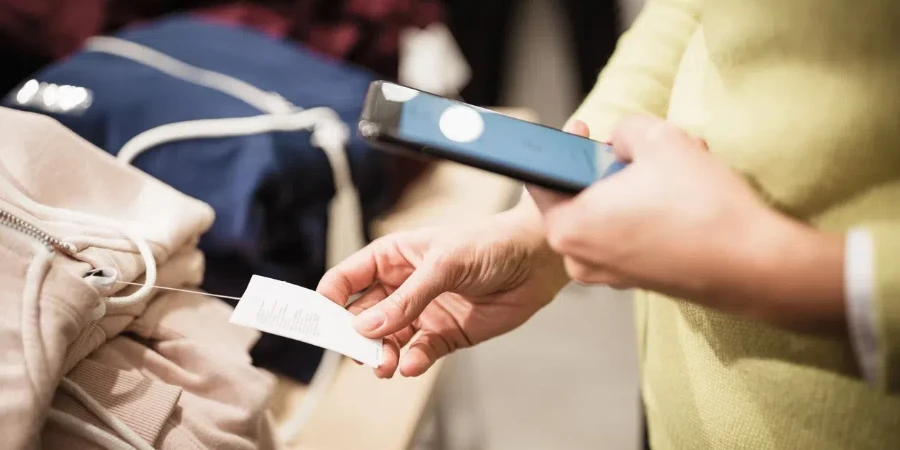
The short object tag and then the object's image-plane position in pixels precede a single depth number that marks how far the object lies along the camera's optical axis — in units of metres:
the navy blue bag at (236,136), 0.56
